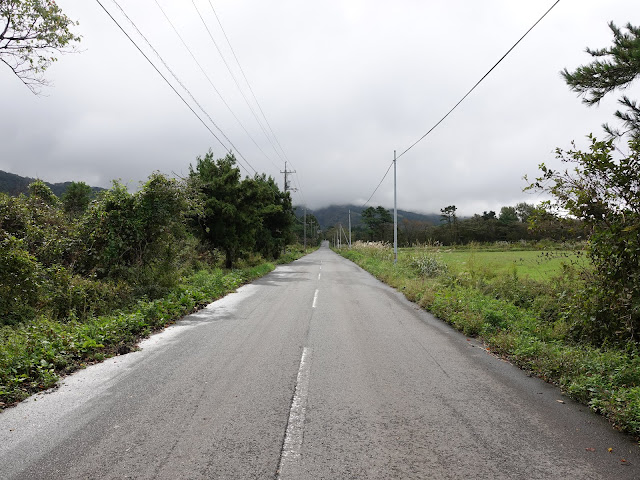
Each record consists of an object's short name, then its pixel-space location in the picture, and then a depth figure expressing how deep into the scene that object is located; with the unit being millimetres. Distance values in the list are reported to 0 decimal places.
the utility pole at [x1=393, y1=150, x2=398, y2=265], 24020
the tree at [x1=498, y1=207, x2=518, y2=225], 81312
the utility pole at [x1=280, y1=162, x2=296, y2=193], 44969
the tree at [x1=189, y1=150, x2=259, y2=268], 20172
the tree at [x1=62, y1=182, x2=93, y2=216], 32962
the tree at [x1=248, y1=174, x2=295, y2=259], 32094
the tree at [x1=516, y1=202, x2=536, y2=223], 78212
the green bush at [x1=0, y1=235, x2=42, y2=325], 7254
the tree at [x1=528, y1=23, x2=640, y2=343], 5527
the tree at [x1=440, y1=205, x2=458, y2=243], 84688
